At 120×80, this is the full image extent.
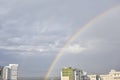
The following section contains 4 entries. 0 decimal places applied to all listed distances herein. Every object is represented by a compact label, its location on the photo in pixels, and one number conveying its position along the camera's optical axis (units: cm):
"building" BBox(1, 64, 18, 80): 14862
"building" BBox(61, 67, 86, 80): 12204
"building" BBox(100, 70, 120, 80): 14935
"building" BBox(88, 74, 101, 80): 15075
